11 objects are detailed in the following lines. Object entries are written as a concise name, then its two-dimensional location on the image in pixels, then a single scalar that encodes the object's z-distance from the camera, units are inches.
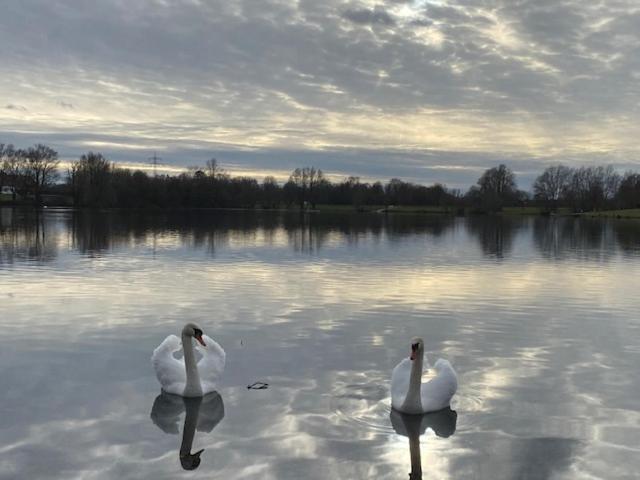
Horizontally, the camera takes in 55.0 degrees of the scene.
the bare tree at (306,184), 6628.9
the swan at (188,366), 321.1
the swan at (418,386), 298.8
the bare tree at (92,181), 4286.4
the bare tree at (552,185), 5623.0
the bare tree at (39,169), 4431.6
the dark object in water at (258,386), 340.2
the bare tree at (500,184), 5610.2
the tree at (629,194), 4800.7
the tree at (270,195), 6279.5
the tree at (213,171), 6053.2
